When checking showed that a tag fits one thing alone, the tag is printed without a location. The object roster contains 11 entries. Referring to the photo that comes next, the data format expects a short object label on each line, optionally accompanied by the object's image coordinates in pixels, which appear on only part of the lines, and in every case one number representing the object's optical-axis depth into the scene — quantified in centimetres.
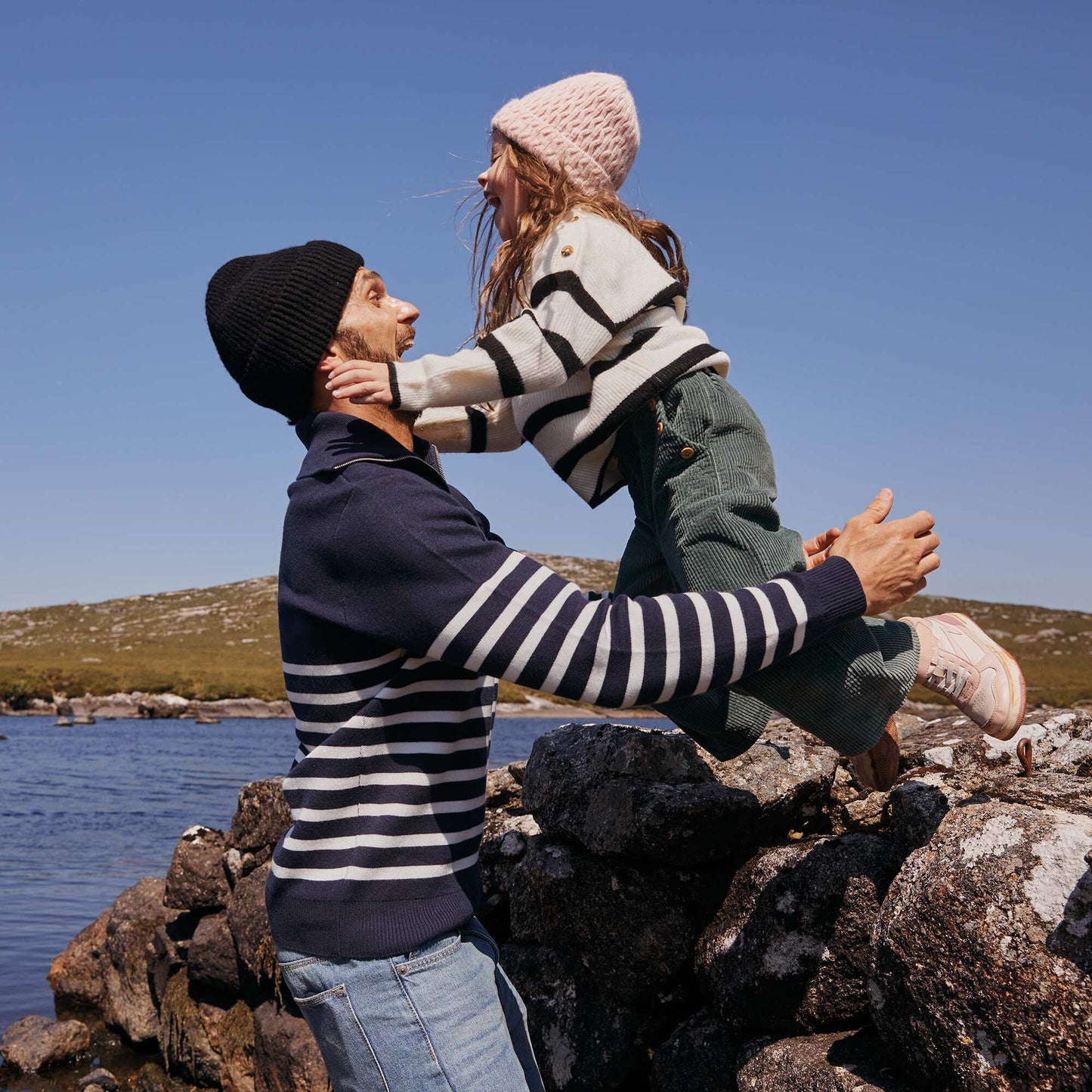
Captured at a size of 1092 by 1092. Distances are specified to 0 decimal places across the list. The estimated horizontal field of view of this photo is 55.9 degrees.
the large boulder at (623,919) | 484
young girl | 312
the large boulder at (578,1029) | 494
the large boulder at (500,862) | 588
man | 245
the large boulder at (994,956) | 275
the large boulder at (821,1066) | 332
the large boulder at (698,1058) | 433
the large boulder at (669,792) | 468
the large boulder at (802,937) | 392
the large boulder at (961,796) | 371
